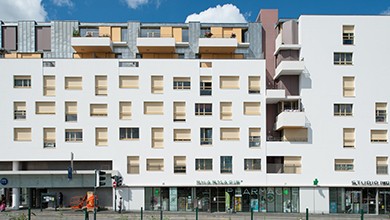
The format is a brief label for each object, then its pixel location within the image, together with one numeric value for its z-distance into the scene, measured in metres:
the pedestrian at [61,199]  38.80
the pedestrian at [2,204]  36.66
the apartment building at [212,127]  37.69
